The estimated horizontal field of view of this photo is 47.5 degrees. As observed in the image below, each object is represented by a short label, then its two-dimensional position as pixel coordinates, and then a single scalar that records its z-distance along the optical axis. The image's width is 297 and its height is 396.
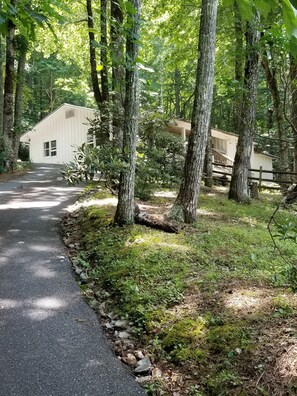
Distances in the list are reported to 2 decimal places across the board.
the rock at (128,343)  3.45
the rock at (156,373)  3.02
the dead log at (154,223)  6.37
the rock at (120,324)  3.77
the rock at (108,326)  3.78
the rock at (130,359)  3.20
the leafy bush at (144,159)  6.38
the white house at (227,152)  24.62
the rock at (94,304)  4.20
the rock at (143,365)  3.08
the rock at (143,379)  2.95
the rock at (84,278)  4.87
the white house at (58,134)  24.25
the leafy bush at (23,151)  31.33
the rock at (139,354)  3.29
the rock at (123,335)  3.60
